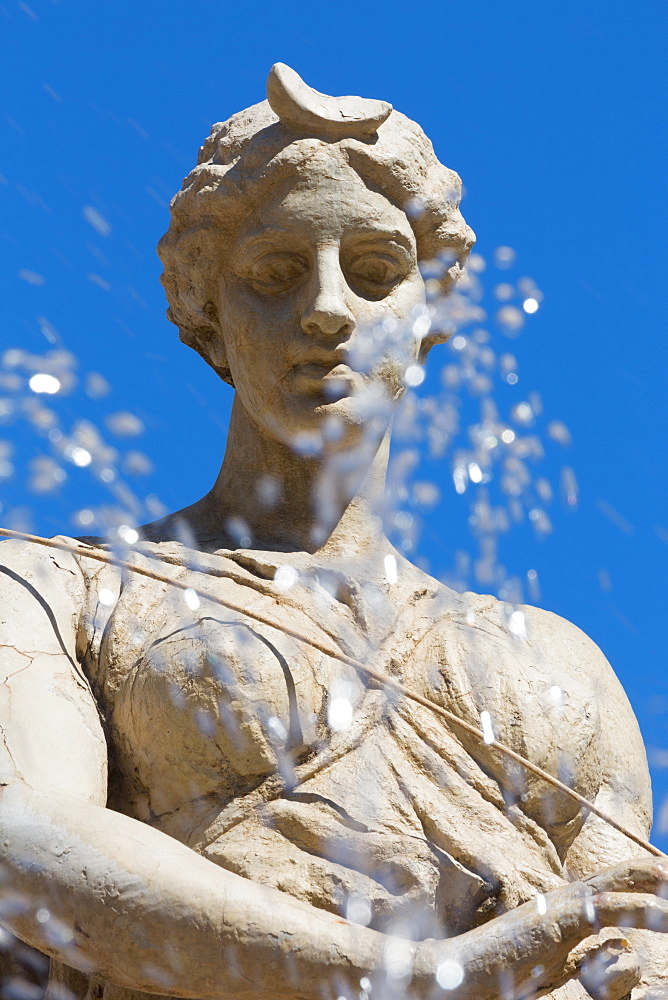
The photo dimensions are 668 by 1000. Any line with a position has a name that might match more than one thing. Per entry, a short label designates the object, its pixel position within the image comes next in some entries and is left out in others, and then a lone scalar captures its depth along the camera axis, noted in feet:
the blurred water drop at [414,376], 42.84
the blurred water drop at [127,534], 41.01
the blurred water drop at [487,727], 36.88
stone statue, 30.71
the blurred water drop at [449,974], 30.01
